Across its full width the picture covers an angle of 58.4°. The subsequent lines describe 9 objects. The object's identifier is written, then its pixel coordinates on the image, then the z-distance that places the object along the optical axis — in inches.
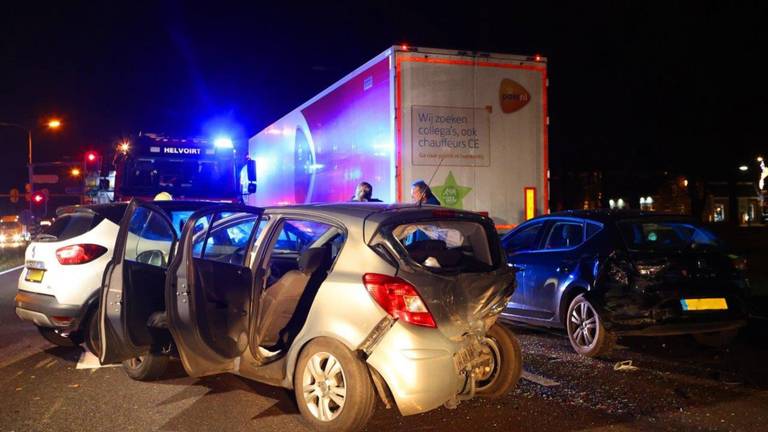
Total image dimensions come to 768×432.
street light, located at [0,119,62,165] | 1175.0
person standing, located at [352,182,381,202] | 360.2
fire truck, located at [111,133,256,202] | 527.2
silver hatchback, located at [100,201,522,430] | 169.2
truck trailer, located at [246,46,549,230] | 379.9
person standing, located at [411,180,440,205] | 343.9
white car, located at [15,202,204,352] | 263.9
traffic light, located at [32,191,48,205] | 1134.7
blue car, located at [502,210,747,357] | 257.3
